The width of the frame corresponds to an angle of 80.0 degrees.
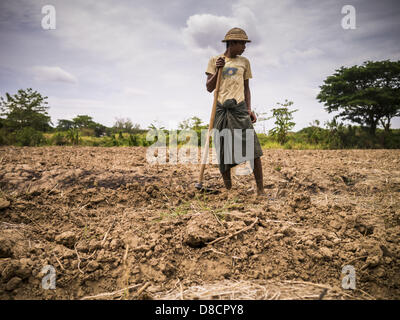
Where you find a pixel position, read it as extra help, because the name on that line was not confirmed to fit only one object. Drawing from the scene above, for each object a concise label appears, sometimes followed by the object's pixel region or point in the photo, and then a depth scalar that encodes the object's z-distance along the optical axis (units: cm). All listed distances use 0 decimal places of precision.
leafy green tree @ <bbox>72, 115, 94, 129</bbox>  1596
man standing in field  251
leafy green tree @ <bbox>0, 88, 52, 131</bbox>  836
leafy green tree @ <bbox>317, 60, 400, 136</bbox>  1251
